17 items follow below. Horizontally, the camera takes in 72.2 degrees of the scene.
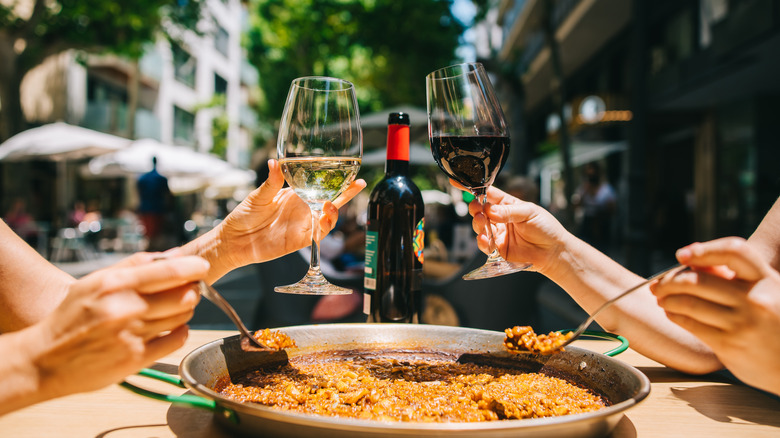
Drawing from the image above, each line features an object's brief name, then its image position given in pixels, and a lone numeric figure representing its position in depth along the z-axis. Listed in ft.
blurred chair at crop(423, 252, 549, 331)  10.17
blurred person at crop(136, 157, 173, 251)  33.60
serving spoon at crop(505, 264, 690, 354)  3.22
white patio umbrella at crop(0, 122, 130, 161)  38.52
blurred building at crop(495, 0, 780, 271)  25.90
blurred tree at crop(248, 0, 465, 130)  42.27
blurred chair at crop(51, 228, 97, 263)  41.27
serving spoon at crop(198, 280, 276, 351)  2.40
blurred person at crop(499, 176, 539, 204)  17.04
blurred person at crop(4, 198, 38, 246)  36.90
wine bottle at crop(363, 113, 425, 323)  5.14
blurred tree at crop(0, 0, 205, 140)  37.58
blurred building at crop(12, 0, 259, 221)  67.41
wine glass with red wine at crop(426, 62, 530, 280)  4.63
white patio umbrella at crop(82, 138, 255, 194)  42.86
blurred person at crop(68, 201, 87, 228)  47.44
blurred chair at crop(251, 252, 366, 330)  9.71
